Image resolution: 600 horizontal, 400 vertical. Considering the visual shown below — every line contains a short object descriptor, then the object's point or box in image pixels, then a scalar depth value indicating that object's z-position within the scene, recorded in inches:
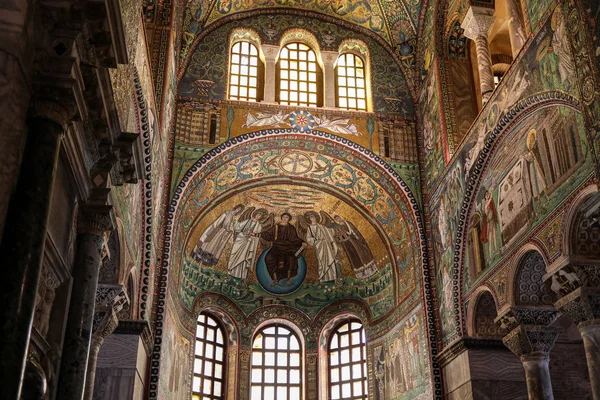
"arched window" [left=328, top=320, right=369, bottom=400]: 682.8
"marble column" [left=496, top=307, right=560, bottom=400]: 425.7
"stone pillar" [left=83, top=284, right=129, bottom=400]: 384.5
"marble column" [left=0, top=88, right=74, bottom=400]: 168.7
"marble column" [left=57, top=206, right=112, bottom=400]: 233.9
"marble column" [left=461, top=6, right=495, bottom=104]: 522.9
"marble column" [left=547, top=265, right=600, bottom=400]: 345.7
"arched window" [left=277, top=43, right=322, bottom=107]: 636.7
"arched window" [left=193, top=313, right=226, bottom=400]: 664.4
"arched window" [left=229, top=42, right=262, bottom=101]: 626.2
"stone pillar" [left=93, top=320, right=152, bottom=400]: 424.2
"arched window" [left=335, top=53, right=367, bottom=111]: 636.1
